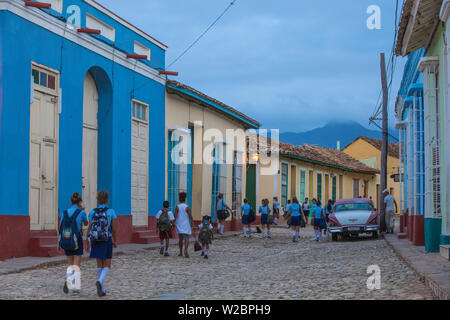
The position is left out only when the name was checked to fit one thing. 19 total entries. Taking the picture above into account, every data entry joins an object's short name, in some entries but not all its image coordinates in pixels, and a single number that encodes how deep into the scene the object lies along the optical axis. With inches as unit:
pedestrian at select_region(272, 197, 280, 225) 1095.5
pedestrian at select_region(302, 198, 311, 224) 1251.8
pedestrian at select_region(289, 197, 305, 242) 756.0
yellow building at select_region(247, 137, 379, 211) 1169.4
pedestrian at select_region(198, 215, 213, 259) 538.6
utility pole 883.7
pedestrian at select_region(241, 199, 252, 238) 826.2
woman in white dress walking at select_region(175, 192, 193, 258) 531.2
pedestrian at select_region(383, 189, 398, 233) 853.8
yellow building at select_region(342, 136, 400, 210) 1966.0
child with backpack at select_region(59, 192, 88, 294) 325.1
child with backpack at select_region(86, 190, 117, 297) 315.3
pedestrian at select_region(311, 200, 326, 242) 757.9
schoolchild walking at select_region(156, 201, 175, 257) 547.8
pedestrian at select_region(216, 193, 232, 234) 833.5
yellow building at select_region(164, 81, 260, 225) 762.8
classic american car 748.0
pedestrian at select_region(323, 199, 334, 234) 956.6
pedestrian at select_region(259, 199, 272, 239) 821.2
